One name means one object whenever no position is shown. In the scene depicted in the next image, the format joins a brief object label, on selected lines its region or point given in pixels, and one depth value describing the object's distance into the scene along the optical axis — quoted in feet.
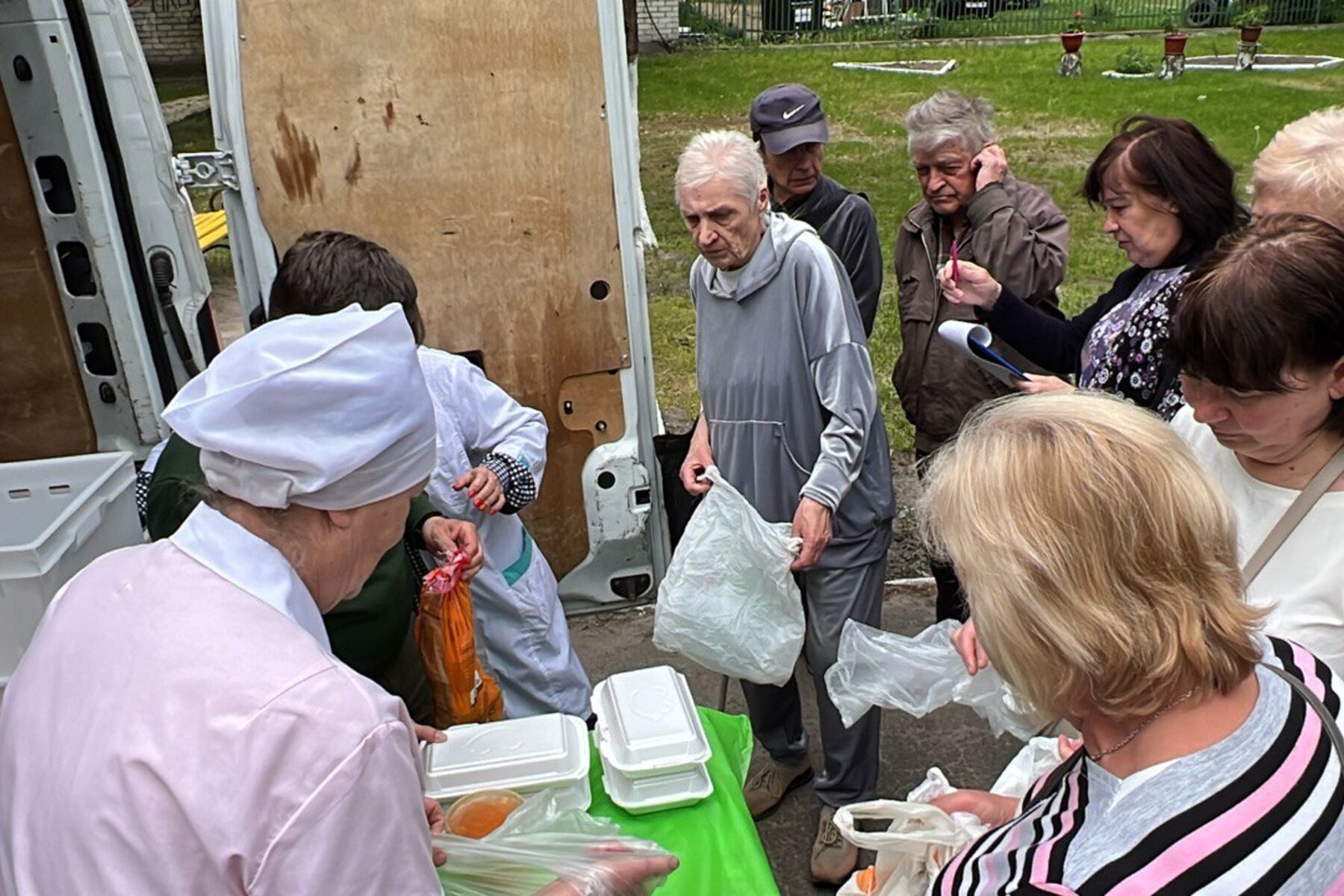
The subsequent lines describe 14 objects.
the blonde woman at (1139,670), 3.45
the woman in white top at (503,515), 8.20
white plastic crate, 7.50
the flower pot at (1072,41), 53.78
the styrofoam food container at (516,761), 5.96
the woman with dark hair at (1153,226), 7.31
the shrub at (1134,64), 54.49
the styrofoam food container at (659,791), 5.88
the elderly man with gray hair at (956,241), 9.89
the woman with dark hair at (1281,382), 5.07
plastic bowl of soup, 5.66
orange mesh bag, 7.09
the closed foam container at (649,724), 5.91
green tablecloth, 5.50
